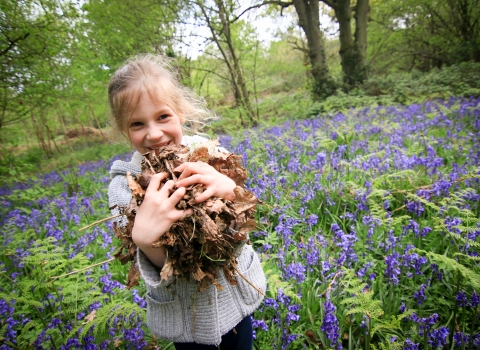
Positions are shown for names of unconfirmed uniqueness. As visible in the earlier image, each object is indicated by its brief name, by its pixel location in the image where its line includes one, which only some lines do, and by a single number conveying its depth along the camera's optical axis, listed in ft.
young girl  3.80
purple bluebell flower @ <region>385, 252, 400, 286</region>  5.84
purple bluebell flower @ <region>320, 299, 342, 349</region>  4.86
